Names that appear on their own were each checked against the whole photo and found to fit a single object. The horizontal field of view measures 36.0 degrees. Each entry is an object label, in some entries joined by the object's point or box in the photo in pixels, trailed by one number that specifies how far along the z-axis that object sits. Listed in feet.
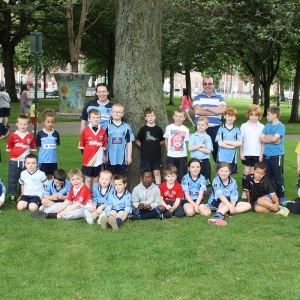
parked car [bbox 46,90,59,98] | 185.70
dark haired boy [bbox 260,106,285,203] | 24.89
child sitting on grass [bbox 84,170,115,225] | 21.70
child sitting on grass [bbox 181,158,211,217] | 23.05
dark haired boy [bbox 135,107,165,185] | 24.93
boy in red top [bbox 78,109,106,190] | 23.71
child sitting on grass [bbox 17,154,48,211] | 24.11
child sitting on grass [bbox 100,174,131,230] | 21.71
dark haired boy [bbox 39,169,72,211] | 23.16
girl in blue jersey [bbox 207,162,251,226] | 22.84
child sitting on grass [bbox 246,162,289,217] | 23.25
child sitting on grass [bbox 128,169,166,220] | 22.22
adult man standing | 26.25
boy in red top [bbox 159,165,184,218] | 22.58
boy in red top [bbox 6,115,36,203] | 25.59
